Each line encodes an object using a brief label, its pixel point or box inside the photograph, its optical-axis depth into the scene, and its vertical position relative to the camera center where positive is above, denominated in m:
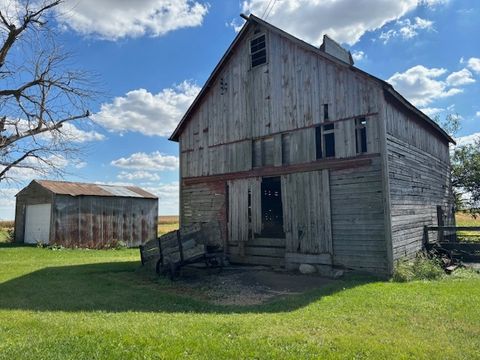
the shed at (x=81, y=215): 24.47 +0.22
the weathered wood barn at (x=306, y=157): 11.92 +2.12
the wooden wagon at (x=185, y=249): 12.23 -1.09
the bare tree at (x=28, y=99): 11.84 +3.95
